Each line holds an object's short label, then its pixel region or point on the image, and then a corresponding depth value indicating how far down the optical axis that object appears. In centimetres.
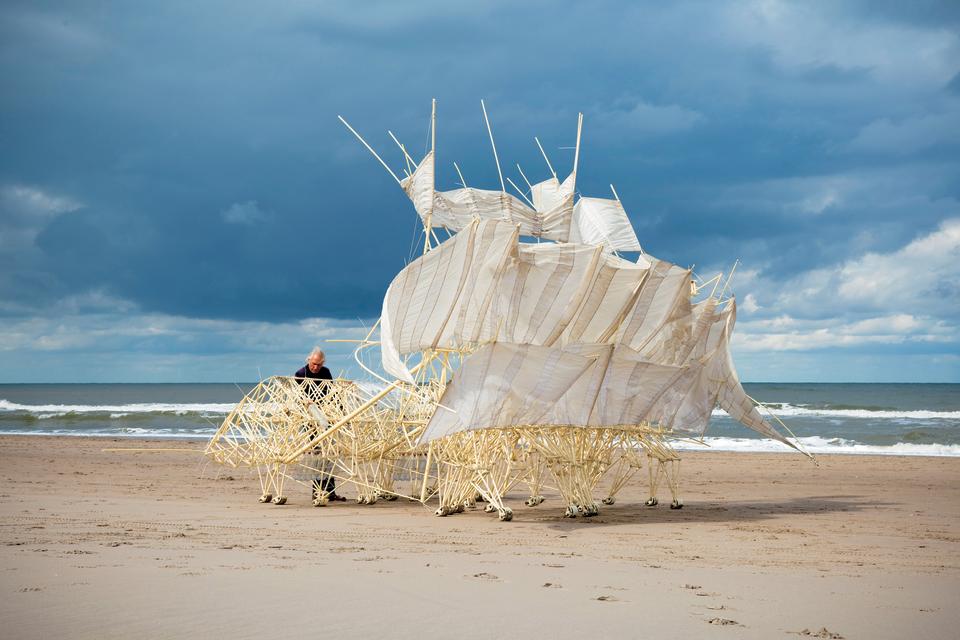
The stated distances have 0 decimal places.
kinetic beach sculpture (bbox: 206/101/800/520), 874
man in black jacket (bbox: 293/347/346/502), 1132
